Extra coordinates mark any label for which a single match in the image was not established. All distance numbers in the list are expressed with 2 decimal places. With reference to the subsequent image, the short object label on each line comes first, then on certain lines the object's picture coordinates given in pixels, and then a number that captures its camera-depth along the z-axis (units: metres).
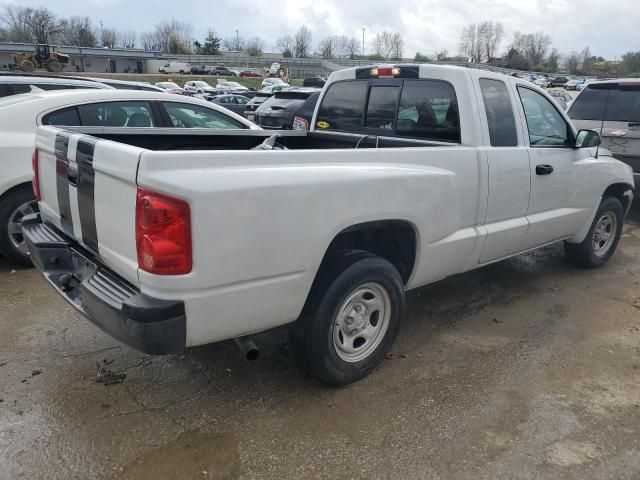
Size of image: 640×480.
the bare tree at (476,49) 124.19
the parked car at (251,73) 78.16
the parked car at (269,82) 48.20
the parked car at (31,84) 6.07
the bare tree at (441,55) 100.04
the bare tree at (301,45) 134.62
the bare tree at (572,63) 111.53
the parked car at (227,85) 38.88
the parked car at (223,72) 76.69
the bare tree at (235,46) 143.98
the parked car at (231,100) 23.35
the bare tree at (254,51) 120.19
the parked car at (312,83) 45.82
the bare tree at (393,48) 132.75
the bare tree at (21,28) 103.25
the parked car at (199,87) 36.26
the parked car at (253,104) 17.92
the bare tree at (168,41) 115.06
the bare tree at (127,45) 129.38
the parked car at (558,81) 70.62
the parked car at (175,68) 82.44
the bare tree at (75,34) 106.44
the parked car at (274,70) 77.05
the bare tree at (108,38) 121.59
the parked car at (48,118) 4.88
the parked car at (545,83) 58.72
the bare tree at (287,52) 125.12
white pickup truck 2.42
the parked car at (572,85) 61.38
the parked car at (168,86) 35.31
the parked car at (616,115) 7.48
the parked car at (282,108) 12.27
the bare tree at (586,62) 110.47
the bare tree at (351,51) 137.38
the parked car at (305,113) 9.67
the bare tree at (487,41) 129.25
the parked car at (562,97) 21.94
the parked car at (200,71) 78.81
